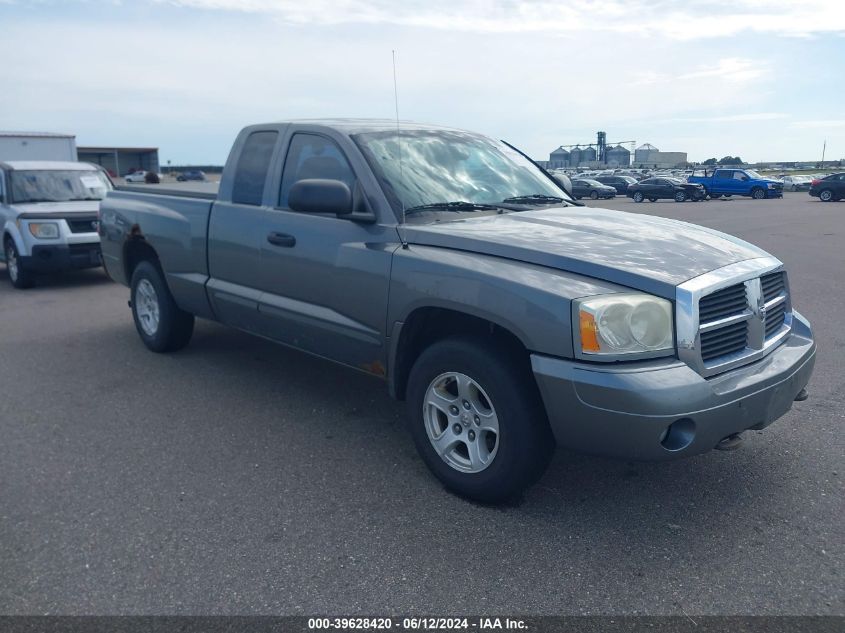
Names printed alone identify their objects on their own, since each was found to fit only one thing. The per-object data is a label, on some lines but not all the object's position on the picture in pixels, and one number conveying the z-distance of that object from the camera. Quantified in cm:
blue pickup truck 3806
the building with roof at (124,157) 6569
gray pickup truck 321
